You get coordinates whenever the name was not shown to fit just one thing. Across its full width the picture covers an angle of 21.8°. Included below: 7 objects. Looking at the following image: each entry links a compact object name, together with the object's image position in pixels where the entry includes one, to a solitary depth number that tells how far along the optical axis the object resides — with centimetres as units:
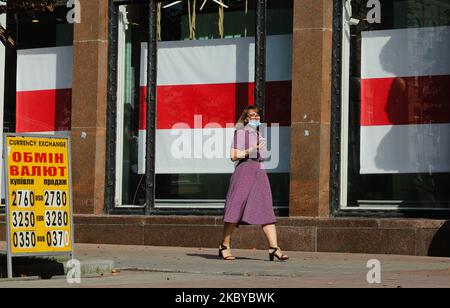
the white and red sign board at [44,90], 2062
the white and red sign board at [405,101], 1755
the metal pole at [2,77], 2127
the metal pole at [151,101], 1977
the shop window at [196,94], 1881
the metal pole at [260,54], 1880
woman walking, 1502
